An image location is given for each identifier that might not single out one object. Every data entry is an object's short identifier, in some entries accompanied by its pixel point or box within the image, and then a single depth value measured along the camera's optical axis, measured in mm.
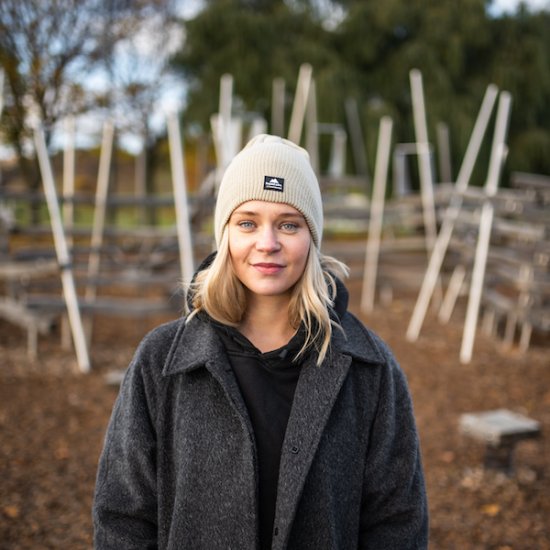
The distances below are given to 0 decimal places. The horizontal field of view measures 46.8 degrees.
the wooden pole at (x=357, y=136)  12680
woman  1554
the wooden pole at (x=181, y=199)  5707
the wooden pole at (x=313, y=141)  9859
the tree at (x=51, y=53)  11172
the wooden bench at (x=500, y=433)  3887
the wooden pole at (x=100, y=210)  6469
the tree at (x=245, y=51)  13570
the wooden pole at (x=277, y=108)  10672
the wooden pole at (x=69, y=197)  6445
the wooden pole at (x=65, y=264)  5930
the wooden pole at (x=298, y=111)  8766
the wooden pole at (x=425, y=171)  7828
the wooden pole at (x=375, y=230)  8148
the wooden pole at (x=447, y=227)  7457
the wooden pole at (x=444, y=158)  10753
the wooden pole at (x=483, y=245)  6328
